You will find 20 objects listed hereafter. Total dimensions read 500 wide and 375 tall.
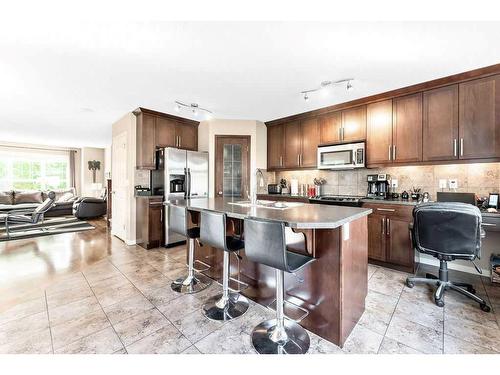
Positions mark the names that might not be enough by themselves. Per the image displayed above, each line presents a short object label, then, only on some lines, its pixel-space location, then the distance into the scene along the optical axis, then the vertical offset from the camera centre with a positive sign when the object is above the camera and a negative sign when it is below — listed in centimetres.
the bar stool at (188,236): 235 -63
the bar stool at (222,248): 187 -56
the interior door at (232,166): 465 +37
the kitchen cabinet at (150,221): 392 -65
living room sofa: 669 -50
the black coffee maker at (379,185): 347 -4
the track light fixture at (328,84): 278 +130
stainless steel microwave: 353 +46
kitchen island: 159 -68
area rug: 484 -106
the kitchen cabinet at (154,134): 408 +98
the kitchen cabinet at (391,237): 287 -71
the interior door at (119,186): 436 -3
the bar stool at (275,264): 144 -55
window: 759 +55
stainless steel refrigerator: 402 +16
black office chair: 206 -50
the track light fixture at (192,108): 371 +132
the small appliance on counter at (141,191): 416 -12
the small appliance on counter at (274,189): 472 -11
